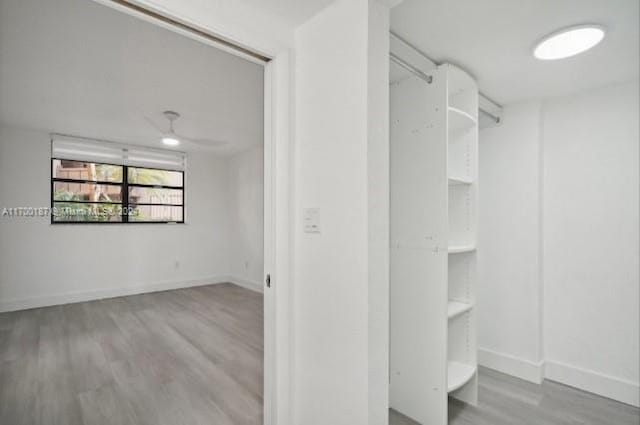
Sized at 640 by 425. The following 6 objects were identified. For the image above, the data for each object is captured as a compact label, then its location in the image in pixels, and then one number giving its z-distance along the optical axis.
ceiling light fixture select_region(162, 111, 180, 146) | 3.55
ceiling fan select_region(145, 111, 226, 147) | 3.58
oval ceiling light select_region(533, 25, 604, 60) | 1.59
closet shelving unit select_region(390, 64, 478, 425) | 1.89
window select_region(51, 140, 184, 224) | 4.48
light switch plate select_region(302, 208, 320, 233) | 1.50
